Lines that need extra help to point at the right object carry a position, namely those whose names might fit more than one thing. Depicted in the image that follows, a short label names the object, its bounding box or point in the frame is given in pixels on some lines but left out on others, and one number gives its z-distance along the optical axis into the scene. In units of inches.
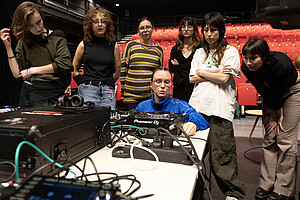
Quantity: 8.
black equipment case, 22.4
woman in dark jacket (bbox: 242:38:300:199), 59.9
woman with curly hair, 63.9
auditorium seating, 179.2
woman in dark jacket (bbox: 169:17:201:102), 78.8
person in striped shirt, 74.6
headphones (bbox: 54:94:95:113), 31.5
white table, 22.1
